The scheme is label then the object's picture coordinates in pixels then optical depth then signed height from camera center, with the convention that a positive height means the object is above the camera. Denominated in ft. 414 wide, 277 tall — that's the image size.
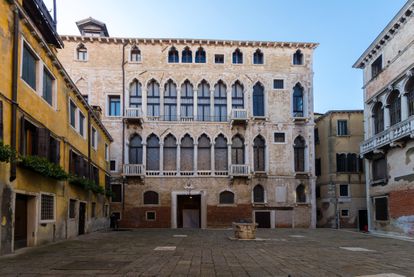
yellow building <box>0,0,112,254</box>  44.70 +6.11
